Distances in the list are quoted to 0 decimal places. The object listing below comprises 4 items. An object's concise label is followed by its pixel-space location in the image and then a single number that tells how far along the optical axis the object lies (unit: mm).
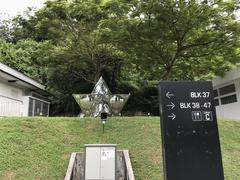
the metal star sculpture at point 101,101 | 8462
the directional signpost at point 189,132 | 2381
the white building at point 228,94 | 10452
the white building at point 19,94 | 9254
